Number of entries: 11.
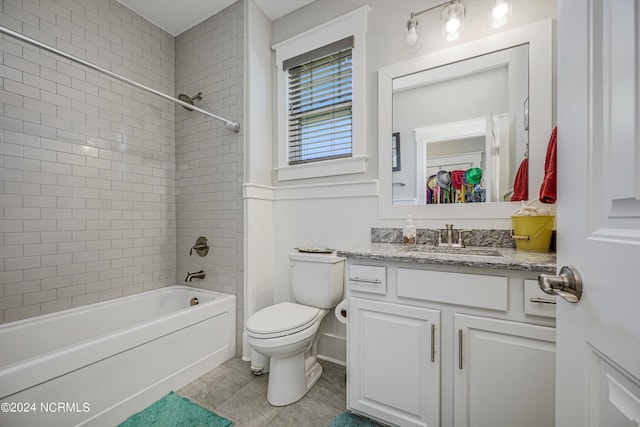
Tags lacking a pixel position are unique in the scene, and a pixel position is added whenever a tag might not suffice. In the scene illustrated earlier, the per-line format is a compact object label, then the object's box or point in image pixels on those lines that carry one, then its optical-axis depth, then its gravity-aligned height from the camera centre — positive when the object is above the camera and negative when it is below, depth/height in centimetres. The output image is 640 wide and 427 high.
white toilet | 142 -65
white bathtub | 109 -80
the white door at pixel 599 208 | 37 +0
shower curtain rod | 116 +79
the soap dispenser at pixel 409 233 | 159 -14
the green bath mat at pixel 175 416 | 133 -109
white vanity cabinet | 97 -57
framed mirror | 138 +54
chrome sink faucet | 151 -17
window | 186 +87
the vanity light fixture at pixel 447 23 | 145 +109
